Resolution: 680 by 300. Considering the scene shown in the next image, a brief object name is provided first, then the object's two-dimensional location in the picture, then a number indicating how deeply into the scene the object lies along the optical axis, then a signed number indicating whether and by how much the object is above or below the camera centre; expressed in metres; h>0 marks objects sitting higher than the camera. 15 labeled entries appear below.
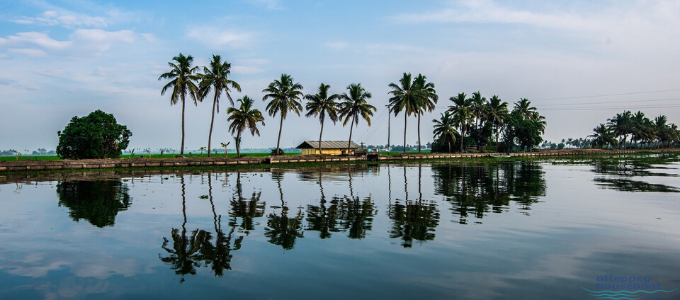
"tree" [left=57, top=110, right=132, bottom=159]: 52.06 +1.94
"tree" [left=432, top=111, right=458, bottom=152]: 89.50 +5.85
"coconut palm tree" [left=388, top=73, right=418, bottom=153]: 75.12 +10.09
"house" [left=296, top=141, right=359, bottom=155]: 90.44 +1.60
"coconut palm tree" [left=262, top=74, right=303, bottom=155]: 66.38 +8.98
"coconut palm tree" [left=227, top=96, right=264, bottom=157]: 64.20 +5.44
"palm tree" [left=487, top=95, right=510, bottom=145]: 96.38 +10.41
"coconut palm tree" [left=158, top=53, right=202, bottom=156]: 54.25 +9.44
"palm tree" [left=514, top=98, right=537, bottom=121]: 113.56 +12.47
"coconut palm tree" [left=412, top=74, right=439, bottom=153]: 75.75 +10.77
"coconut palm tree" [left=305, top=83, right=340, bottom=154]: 72.75 +8.63
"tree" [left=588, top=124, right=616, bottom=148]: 140.75 +6.63
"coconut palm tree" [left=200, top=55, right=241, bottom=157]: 58.28 +10.06
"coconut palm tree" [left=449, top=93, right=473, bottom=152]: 87.19 +9.06
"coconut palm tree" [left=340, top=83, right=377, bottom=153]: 74.88 +8.60
